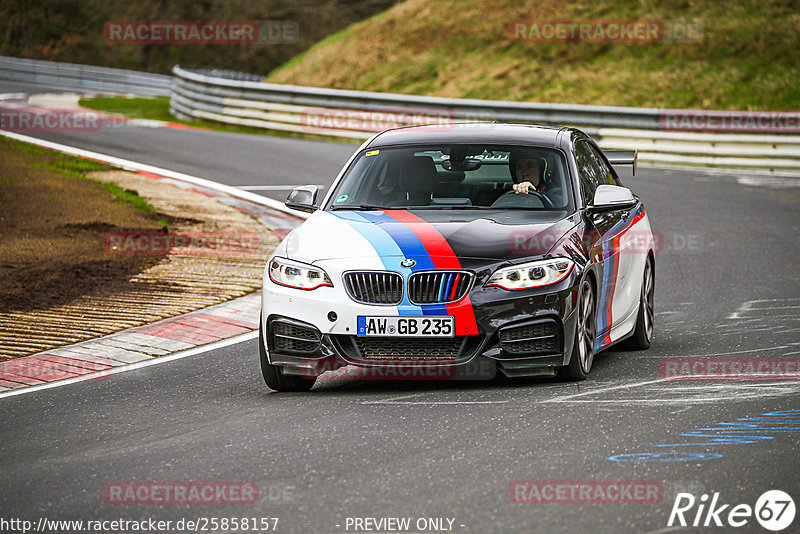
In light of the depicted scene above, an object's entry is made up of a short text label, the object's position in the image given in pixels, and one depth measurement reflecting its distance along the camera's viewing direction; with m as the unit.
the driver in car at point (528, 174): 17.37
